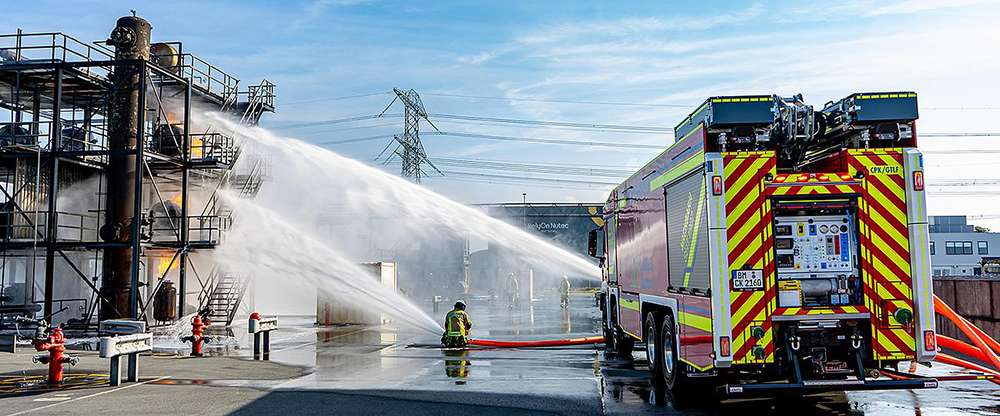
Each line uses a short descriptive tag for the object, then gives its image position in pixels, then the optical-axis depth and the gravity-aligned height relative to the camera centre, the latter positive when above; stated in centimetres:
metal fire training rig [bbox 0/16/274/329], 2295 +369
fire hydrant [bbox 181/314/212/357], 1650 -134
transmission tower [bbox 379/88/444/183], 6100 +1067
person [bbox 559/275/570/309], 3559 -101
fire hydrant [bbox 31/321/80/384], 1200 -123
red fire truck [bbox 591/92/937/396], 861 +20
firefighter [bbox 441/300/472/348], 1747 -134
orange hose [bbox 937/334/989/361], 1155 -131
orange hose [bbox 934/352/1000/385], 1129 -152
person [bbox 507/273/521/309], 4003 -108
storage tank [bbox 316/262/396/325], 2573 -126
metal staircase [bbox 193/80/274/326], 2709 +308
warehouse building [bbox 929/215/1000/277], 7319 +146
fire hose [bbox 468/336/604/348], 1756 -170
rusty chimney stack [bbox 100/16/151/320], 2331 +351
